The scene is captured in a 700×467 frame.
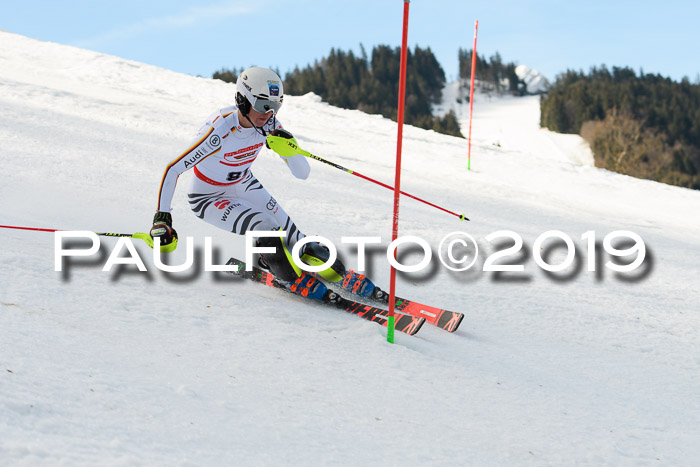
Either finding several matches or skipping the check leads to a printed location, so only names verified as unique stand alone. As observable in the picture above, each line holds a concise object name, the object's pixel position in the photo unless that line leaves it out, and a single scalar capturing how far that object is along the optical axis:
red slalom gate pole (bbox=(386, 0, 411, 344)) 7.06
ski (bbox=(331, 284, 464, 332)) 8.51
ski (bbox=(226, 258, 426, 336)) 8.05
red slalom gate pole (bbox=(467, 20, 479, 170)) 23.45
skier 8.41
